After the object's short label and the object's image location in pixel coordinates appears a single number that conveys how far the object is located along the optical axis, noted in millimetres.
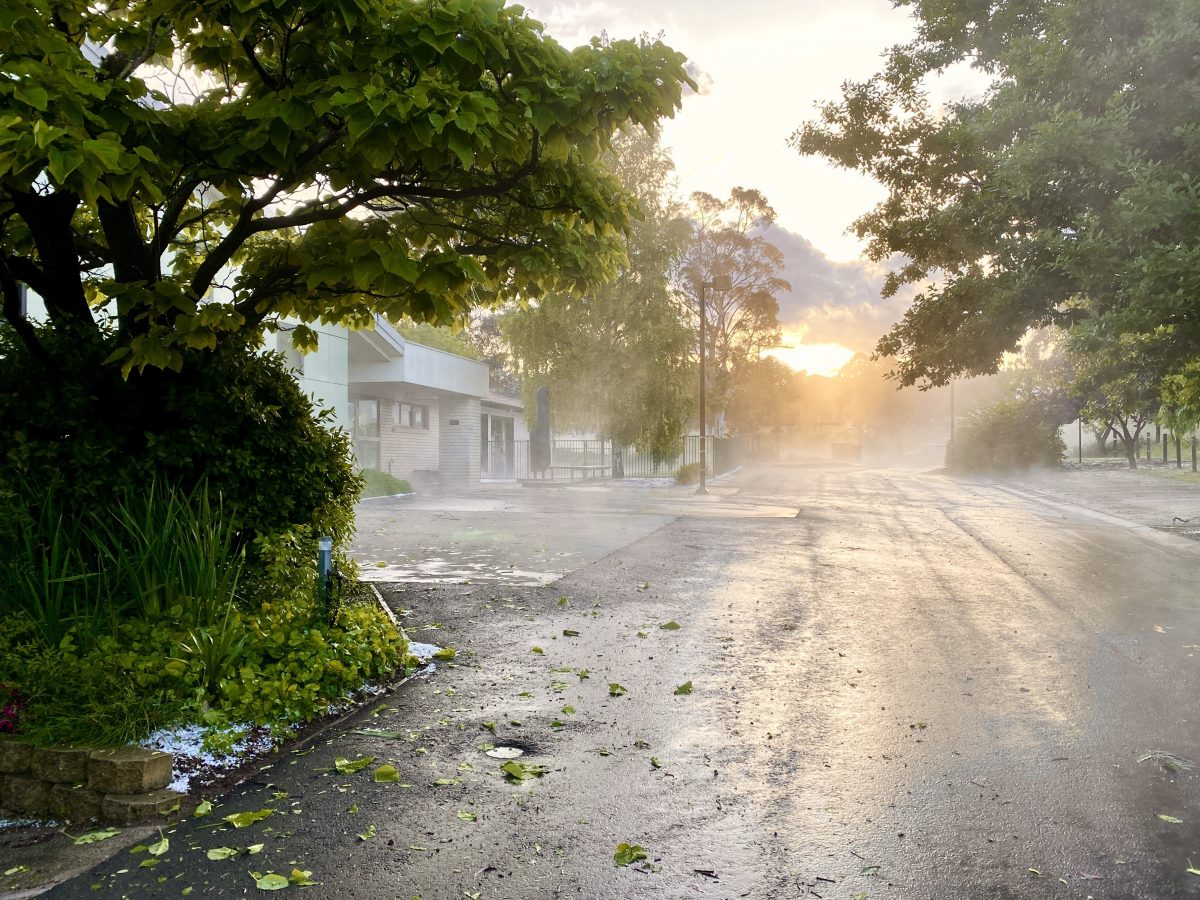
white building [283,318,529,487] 21797
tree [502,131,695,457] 31734
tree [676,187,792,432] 45562
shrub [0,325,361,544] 5449
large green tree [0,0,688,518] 4262
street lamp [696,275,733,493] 25641
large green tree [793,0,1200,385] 11242
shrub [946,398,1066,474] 40969
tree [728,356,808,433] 53675
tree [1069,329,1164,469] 15998
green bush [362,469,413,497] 23359
